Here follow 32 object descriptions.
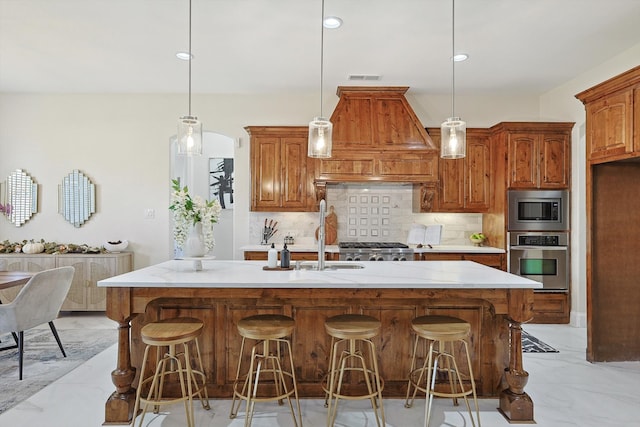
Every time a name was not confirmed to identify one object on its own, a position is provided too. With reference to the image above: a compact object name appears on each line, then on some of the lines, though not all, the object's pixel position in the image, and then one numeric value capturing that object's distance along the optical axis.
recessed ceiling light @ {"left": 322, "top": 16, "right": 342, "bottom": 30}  3.24
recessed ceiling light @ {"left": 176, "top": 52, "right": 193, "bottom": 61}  3.98
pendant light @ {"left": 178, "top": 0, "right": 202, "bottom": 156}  2.86
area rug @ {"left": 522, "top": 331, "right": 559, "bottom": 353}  3.87
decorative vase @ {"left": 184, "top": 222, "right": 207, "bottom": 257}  2.68
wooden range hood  4.84
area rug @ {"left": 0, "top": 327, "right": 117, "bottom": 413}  2.94
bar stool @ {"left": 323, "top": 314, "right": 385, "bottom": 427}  2.29
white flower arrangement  2.67
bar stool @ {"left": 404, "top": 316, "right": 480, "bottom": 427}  2.31
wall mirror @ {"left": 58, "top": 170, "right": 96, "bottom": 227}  5.24
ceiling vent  4.55
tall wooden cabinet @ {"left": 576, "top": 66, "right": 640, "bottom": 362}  3.65
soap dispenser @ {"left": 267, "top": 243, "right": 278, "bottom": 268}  2.93
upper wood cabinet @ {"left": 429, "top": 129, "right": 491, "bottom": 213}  5.19
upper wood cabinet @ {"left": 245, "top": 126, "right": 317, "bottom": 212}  5.03
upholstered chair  3.10
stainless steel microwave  4.79
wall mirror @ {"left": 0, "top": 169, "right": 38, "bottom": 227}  5.19
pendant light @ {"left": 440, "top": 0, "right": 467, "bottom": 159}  2.89
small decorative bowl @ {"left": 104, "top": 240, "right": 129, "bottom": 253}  5.05
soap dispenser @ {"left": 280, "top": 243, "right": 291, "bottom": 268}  2.96
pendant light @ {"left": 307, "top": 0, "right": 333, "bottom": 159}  2.89
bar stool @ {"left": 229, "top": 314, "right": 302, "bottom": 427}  2.29
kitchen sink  3.07
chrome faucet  2.95
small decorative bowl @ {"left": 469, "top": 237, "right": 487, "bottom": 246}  5.28
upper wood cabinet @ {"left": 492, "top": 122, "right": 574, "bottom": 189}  4.78
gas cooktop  4.83
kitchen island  2.43
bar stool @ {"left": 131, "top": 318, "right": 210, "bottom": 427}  2.23
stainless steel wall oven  4.75
